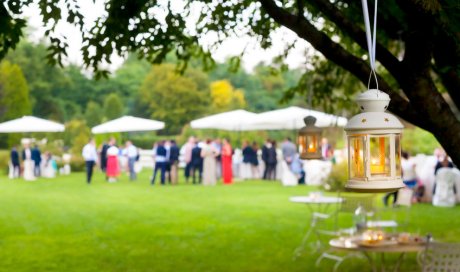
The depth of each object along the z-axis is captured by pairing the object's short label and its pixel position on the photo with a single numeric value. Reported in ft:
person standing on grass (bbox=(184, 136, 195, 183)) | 96.58
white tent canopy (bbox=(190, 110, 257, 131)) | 106.83
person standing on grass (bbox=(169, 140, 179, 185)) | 93.15
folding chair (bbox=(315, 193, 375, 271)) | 39.99
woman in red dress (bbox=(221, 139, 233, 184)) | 95.40
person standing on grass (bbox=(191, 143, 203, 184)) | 94.49
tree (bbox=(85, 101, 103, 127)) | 204.65
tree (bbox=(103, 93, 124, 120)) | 205.08
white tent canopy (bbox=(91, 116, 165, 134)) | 117.80
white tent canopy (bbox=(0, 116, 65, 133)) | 116.16
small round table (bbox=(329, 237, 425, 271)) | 31.90
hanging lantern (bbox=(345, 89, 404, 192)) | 13.92
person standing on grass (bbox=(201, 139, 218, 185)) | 91.91
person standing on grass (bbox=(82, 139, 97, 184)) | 95.76
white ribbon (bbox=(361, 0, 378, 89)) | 13.59
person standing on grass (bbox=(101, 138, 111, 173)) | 104.27
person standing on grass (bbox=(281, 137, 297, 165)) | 95.25
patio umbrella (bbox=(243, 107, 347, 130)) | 95.35
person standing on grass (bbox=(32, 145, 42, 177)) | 108.86
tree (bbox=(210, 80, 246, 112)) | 212.43
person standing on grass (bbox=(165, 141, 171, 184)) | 94.07
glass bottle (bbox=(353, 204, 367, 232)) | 34.68
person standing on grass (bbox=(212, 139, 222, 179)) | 102.01
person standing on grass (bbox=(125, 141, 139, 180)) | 102.94
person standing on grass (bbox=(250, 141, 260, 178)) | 103.76
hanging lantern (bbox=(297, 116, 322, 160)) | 30.58
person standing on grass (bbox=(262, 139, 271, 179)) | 100.89
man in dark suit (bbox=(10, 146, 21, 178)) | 108.06
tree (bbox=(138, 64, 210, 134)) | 206.90
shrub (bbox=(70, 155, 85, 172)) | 124.57
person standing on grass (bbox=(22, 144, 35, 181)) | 105.40
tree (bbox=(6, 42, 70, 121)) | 202.08
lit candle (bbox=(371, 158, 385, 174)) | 14.50
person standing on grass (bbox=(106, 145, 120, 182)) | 99.75
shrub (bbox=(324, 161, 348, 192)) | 80.07
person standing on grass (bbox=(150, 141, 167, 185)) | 93.71
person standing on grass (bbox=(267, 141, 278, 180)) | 100.37
